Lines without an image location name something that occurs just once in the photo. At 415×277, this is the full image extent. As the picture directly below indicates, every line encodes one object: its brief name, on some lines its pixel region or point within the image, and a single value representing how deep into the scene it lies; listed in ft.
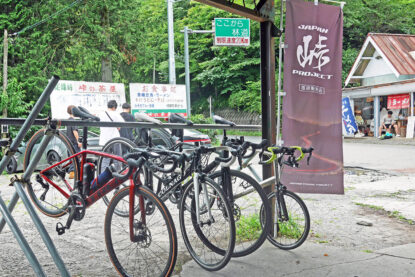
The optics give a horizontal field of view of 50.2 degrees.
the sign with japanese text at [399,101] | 81.41
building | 80.83
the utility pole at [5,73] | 47.11
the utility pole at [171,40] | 62.95
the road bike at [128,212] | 11.04
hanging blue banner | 83.92
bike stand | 6.36
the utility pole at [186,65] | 72.23
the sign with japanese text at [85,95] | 54.49
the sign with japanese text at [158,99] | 59.47
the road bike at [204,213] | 12.18
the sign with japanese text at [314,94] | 16.22
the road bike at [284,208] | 14.44
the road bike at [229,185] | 13.32
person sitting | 82.69
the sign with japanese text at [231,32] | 60.61
